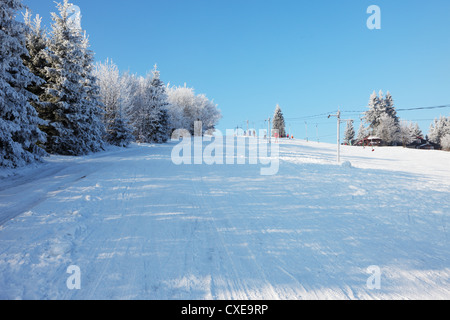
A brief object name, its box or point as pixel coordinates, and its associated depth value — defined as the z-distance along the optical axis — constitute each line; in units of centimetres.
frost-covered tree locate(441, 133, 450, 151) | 5752
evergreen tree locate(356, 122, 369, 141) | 6544
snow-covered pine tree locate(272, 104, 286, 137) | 7000
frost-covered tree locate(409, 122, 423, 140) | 7572
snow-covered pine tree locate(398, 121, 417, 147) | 6012
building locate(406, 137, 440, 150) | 6594
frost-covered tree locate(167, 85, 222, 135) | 4666
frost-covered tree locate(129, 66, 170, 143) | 3180
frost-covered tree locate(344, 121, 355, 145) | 7700
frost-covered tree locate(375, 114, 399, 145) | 5762
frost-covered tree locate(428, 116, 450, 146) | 6538
